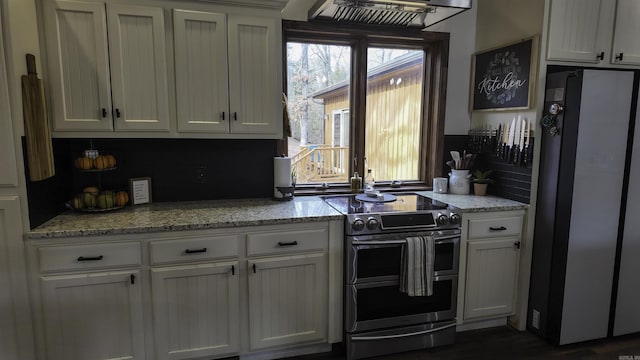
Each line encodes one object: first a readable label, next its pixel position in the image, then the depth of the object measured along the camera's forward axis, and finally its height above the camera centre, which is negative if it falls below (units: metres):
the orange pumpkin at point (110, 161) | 2.39 -0.16
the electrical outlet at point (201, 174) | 2.72 -0.27
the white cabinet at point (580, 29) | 2.52 +0.73
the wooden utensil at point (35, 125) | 1.93 +0.05
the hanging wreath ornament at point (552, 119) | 2.45 +0.13
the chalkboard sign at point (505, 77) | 2.62 +0.46
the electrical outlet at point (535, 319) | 2.66 -1.25
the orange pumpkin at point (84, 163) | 2.31 -0.17
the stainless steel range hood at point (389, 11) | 2.34 +0.83
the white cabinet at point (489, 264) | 2.62 -0.87
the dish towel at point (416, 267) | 2.34 -0.78
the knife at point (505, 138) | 2.83 +0.01
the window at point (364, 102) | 2.97 +0.30
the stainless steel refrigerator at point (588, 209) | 2.39 -0.45
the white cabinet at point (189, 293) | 2.00 -0.87
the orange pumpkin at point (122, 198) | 2.42 -0.39
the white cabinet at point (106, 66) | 2.13 +0.40
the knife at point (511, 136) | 2.76 +0.02
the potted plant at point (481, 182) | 3.04 -0.34
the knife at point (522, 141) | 2.67 -0.01
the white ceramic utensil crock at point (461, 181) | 3.07 -0.34
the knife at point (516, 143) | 2.71 -0.02
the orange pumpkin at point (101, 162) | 2.34 -0.16
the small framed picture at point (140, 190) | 2.53 -0.36
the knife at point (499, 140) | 2.92 -0.01
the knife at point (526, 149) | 2.63 -0.07
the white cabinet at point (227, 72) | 2.32 +0.40
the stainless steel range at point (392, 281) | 2.33 -0.89
